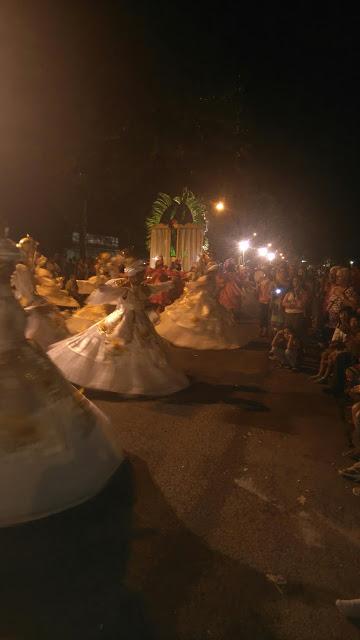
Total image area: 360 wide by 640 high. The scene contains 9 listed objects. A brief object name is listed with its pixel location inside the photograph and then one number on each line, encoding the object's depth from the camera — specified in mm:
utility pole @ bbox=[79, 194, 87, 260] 22553
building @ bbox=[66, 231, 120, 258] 48062
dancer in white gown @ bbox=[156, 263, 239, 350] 11922
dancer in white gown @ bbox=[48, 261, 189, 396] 7168
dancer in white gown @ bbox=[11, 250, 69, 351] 8656
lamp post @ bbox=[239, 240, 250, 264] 34875
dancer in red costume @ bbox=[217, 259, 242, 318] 16188
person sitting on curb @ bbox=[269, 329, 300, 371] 10008
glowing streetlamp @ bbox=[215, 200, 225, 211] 22456
